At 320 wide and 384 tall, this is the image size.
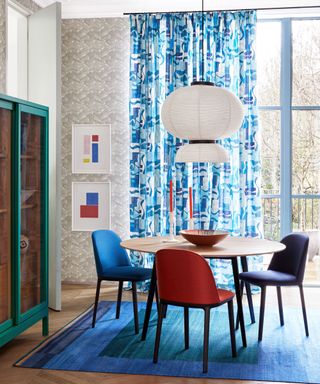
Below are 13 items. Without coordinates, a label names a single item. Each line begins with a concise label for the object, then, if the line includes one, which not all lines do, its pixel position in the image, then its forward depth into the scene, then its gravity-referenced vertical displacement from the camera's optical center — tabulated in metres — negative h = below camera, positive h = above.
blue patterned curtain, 5.84 +0.61
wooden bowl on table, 4.08 -0.32
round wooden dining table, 3.85 -0.38
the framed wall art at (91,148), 6.14 +0.47
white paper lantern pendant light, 3.55 +0.46
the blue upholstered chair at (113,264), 4.38 -0.57
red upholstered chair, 3.51 -0.55
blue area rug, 3.57 -1.06
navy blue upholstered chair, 4.24 -0.61
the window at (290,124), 6.05 +0.71
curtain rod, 5.80 +1.82
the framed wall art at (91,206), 6.17 -0.14
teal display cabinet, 3.80 -0.16
